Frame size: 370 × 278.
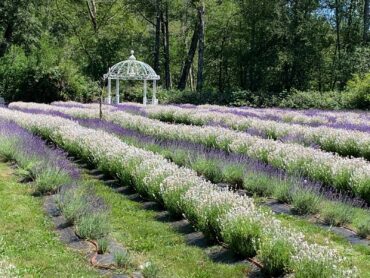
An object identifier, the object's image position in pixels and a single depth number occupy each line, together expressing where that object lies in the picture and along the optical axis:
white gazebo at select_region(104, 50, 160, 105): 31.05
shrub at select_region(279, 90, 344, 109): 30.33
